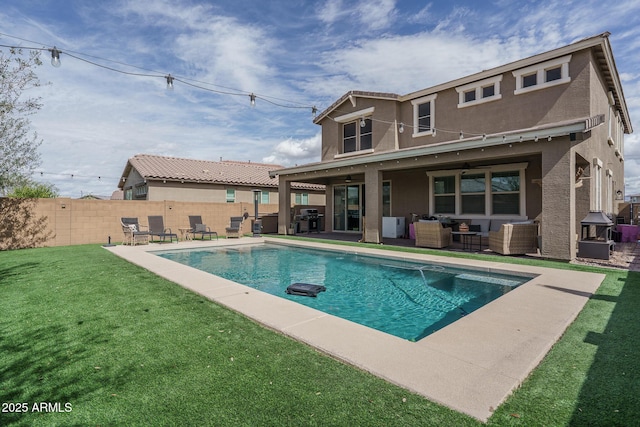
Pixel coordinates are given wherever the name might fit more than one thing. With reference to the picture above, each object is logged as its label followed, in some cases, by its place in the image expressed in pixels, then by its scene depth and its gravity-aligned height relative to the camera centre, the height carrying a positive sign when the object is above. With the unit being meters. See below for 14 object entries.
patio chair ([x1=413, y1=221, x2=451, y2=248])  10.99 -0.78
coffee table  10.61 -1.03
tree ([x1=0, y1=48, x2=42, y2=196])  9.49 +3.12
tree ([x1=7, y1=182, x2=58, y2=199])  22.23 +1.85
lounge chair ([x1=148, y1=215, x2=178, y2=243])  14.36 -0.46
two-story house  8.32 +2.01
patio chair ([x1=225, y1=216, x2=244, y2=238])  15.91 -0.68
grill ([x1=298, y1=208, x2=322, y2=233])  17.97 -0.46
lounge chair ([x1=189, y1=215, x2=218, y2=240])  15.11 -0.59
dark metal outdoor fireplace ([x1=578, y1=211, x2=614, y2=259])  8.55 -0.85
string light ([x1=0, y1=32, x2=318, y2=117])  7.59 +4.10
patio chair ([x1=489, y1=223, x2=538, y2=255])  9.43 -0.80
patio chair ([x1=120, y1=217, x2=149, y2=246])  12.98 -0.76
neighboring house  19.67 +2.05
